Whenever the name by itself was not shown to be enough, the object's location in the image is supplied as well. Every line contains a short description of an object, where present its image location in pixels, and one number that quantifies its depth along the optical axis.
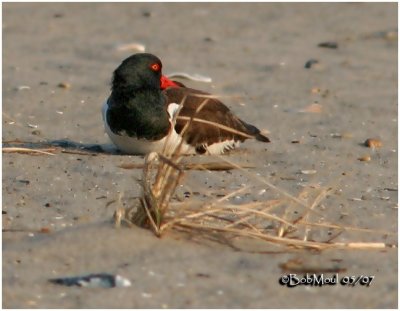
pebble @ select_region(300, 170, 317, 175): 13.93
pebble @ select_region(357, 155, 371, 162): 14.90
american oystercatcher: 14.71
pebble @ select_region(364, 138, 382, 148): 15.55
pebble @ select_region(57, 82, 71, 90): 18.27
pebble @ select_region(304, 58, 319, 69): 19.89
